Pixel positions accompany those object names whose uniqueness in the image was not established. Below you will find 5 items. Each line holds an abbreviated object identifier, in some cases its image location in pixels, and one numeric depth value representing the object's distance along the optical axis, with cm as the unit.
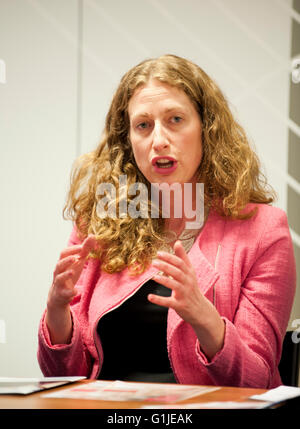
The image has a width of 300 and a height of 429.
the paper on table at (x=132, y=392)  288
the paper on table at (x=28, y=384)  291
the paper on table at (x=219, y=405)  280
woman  309
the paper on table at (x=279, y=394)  285
